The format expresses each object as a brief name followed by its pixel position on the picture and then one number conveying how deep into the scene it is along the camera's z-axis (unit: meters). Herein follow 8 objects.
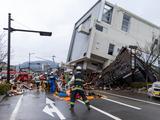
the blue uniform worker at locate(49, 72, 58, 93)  10.08
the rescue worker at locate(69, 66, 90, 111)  5.02
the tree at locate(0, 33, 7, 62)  12.44
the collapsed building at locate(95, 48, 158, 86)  13.21
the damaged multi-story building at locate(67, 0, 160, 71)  19.62
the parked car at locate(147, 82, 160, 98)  7.49
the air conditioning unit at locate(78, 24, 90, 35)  19.55
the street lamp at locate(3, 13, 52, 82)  9.42
